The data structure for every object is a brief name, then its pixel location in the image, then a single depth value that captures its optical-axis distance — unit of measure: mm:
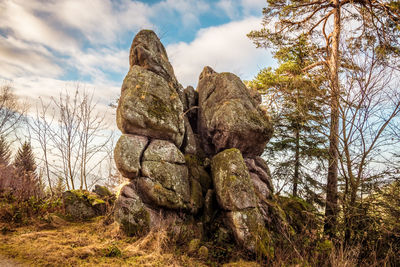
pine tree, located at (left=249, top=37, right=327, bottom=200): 10807
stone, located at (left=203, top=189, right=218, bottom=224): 7298
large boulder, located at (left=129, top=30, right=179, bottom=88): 9398
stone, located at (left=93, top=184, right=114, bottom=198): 8408
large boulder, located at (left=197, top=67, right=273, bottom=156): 9039
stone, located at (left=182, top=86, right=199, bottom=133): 10844
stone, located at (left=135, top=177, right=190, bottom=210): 6621
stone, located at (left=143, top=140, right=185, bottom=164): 7282
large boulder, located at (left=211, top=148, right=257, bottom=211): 6734
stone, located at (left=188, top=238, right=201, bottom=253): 5715
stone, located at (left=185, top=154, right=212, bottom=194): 8211
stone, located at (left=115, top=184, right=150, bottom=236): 5934
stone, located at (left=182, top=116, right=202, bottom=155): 9180
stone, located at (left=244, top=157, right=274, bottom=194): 9469
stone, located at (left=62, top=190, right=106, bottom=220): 6895
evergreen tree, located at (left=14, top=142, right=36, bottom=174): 17353
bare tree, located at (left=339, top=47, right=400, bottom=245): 5805
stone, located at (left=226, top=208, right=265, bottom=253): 6055
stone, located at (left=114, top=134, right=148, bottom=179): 6746
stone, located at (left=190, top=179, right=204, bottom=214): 7367
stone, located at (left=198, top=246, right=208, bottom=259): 5582
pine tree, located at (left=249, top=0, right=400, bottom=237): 6901
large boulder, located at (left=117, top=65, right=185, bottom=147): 7543
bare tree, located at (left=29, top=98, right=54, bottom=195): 9008
